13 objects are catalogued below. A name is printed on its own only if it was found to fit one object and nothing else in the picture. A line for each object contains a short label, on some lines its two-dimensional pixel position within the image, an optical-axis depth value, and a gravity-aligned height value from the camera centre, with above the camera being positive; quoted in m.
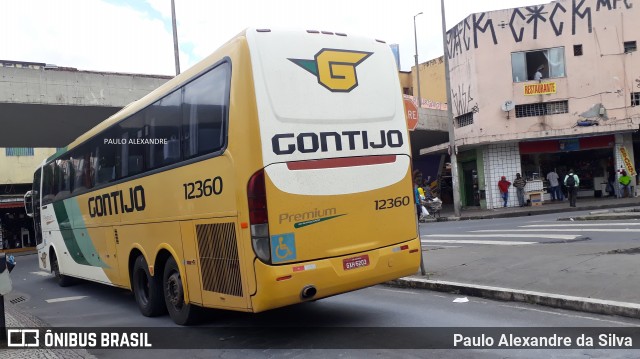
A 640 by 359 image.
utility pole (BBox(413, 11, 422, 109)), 40.67 +10.27
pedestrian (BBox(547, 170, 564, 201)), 27.50 -1.08
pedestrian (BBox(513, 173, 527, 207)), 26.89 -0.89
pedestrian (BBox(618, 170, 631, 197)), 25.83 -1.12
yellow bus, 5.75 +0.12
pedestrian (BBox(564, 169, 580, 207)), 23.98 -0.96
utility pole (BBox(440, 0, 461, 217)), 25.31 +1.55
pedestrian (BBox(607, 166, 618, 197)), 27.83 -1.04
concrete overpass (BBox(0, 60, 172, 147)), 18.08 +3.65
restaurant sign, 27.25 +3.80
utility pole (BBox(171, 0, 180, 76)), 21.02 +5.78
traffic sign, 8.33 +0.99
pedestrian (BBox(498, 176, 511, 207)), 27.20 -0.92
